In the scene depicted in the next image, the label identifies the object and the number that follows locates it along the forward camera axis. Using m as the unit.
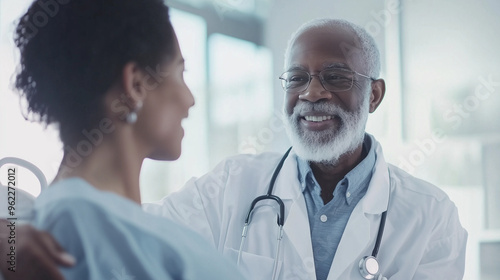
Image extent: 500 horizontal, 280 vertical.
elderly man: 0.95
